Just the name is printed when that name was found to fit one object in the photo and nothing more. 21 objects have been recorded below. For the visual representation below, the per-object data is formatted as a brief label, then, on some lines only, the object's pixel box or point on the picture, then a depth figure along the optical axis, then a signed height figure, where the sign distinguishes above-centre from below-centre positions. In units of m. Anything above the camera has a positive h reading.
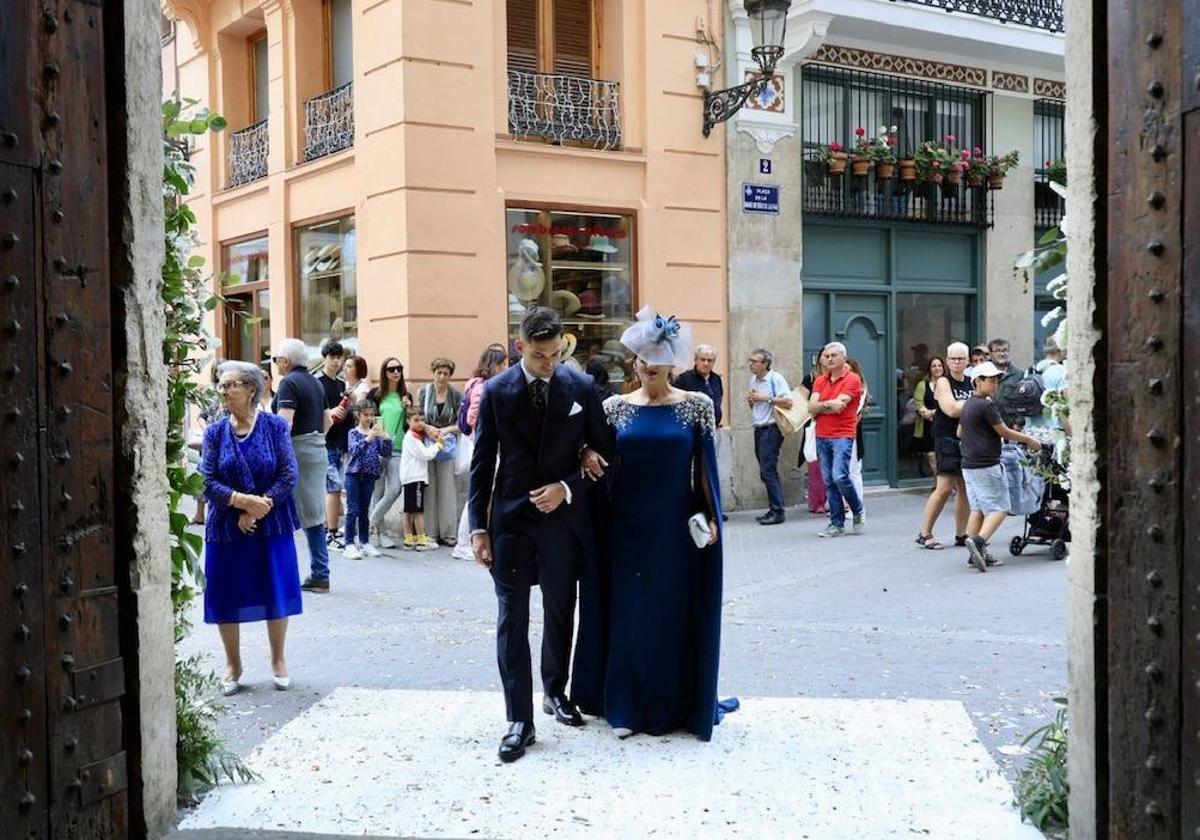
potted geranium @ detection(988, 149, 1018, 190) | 16.56 +2.76
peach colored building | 12.70 +2.28
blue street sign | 14.80 +2.14
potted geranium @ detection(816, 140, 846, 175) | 15.27 +2.69
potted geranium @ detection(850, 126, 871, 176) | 15.52 +2.73
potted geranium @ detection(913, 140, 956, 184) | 16.09 +2.76
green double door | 15.83 +0.87
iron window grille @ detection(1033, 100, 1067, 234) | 17.39 +2.97
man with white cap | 10.51 -0.75
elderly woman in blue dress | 6.71 -0.73
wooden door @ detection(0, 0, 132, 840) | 3.73 -0.16
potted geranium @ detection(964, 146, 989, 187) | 16.50 +2.72
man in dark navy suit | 5.71 -0.46
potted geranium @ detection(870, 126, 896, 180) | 15.67 +2.81
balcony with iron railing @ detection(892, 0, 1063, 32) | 15.91 +4.77
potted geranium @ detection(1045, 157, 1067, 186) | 17.31 +2.83
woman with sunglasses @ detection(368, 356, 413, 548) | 11.99 -0.36
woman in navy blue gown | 5.88 -0.83
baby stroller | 10.90 -1.17
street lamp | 13.09 +3.65
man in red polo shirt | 12.55 -0.51
